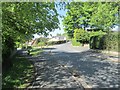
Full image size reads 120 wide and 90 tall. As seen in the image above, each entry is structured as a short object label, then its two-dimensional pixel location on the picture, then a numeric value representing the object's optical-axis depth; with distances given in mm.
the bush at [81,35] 16960
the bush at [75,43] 19135
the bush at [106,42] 10669
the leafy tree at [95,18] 13064
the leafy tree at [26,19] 3488
